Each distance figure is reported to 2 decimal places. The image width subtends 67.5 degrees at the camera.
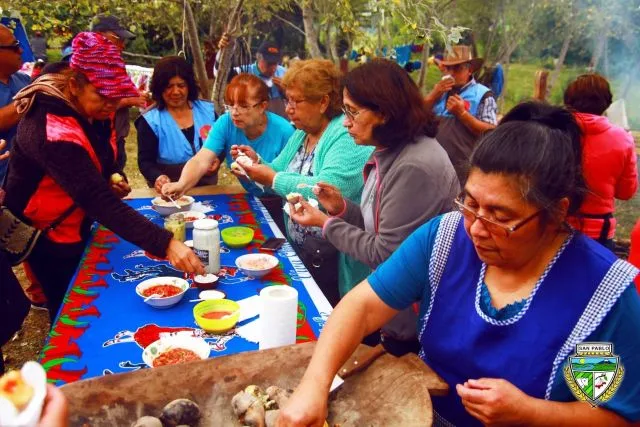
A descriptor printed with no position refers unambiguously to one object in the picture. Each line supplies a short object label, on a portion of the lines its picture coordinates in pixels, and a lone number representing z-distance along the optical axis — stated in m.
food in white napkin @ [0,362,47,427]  0.72
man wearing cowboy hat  4.29
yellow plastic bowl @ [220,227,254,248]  2.82
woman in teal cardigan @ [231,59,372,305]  2.78
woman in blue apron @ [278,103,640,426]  1.27
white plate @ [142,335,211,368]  1.74
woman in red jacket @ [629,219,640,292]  2.10
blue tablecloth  1.79
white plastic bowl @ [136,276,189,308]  2.10
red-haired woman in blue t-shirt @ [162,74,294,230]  3.42
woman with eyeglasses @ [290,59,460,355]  2.08
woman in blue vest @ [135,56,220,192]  3.90
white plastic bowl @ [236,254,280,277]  2.43
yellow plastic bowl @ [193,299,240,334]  1.95
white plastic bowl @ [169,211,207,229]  3.20
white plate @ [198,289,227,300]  2.20
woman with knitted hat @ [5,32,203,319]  2.28
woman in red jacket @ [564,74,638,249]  3.55
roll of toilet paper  1.76
